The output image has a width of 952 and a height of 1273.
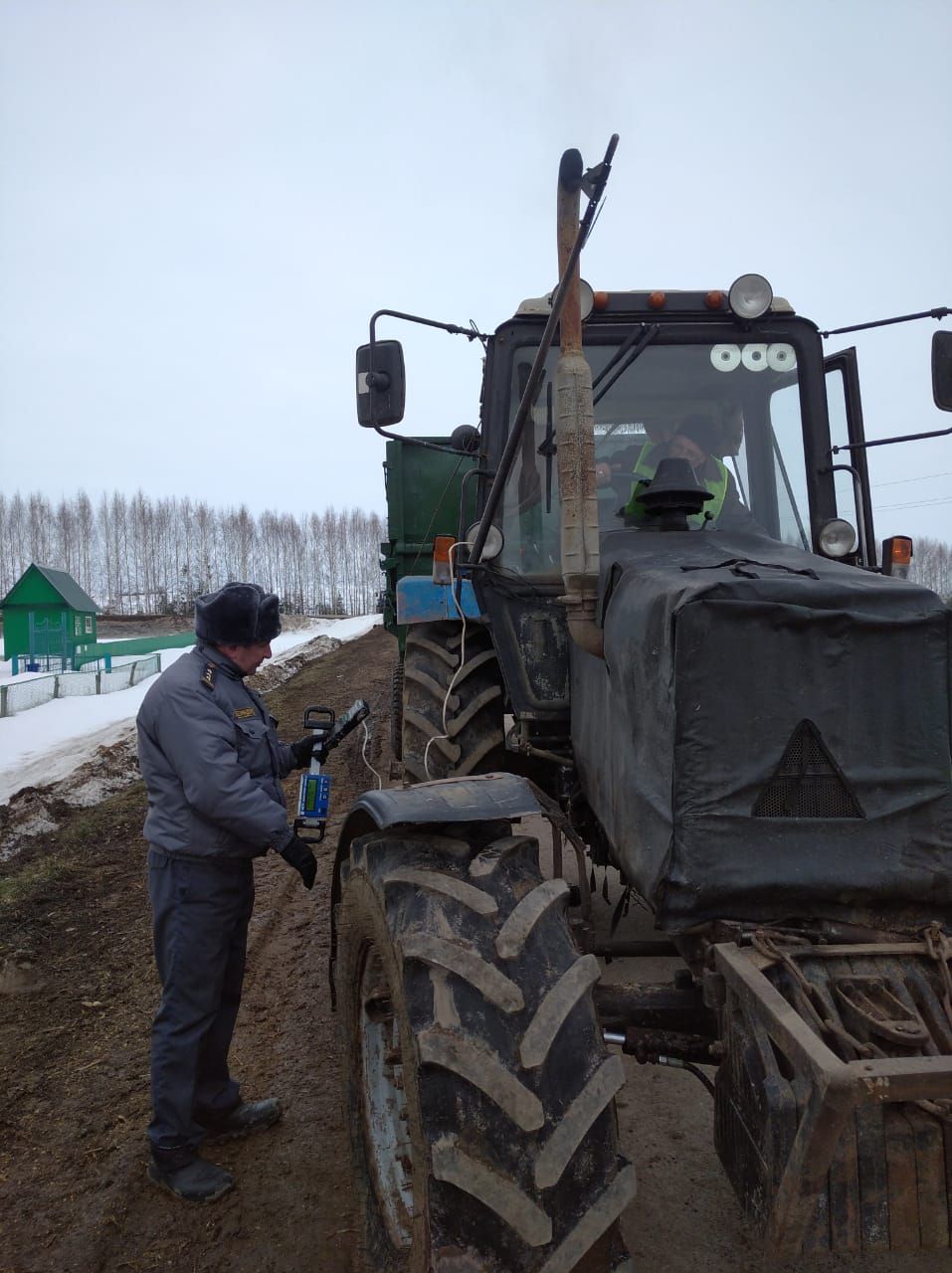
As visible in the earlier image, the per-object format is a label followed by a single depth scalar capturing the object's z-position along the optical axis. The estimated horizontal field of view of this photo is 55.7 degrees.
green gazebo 21.27
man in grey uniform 2.97
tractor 1.74
